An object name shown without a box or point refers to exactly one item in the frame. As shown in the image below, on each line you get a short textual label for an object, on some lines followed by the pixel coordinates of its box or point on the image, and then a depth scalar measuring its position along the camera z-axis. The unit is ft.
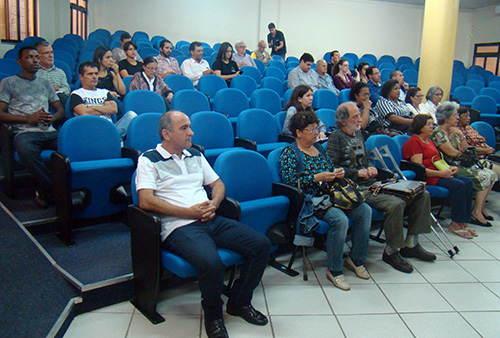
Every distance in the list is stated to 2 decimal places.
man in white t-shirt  10.87
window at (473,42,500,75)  38.06
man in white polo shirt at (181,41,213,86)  18.70
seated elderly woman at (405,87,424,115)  15.60
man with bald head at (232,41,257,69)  21.98
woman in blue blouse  8.66
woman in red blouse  11.72
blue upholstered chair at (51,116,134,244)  8.37
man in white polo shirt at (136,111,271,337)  6.54
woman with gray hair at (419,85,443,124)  16.51
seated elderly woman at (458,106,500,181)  14.26
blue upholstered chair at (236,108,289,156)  12.61
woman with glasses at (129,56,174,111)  13.99
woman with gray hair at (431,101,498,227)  12.73
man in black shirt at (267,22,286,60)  29.48
